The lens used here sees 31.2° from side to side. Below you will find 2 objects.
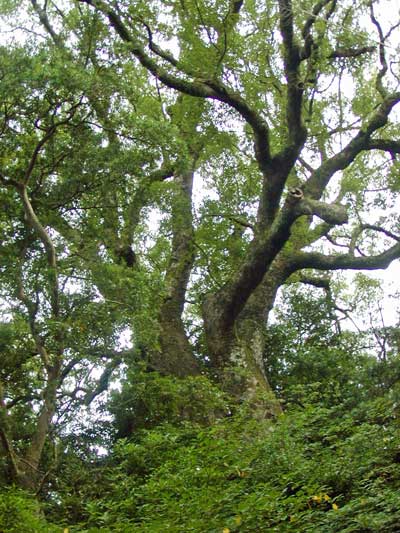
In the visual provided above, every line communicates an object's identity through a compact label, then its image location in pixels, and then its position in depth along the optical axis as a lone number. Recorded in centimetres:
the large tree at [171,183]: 775
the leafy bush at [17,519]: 534
